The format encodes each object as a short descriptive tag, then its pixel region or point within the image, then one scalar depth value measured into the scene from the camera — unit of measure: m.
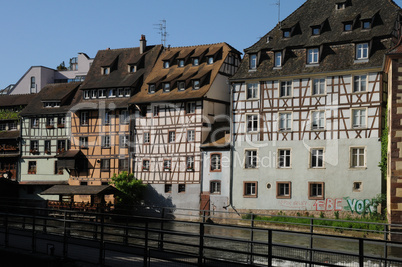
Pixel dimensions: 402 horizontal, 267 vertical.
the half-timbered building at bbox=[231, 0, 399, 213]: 36.47
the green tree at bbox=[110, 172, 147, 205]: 44.91
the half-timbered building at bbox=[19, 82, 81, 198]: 52.62
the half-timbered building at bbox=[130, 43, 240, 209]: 44.19
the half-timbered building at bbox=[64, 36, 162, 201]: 48.81
